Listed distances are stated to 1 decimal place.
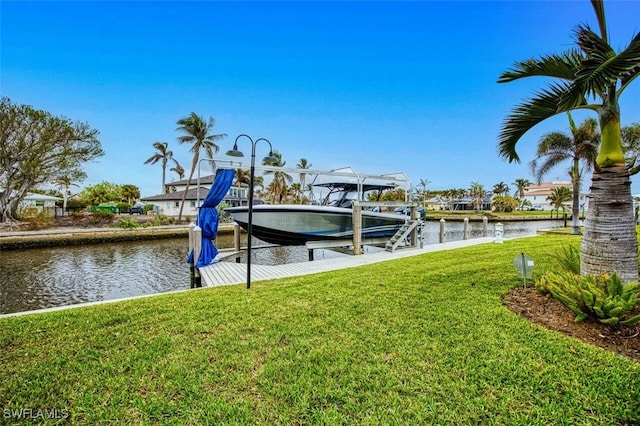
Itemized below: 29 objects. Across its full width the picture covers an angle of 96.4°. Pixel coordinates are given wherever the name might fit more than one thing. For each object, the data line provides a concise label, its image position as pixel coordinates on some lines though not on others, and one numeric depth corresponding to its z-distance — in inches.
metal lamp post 202.1
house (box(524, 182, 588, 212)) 2999.0
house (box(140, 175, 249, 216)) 1354.6
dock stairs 403.2
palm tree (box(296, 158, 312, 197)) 1637.6
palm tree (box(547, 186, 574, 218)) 1316.7
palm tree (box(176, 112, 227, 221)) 1098.1
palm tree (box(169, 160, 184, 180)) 1845.5
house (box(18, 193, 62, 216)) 1218.7
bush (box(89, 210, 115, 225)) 897.5
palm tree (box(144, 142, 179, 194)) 1587.1
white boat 370.3
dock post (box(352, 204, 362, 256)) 382.6
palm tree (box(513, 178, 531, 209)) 2699.3
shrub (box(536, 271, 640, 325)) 105.5
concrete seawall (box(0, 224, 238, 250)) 615.1
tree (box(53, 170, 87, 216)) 926.4
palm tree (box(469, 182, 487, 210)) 2468.0
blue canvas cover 310.7
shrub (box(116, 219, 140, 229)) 804.0
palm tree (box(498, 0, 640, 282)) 112.0
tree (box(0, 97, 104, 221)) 802.2
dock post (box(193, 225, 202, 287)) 299.3
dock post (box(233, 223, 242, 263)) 405.7
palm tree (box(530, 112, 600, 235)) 563.5
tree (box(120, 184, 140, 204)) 1893.5
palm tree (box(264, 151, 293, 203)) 1315.2
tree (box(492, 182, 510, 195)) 2795.3
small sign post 150.0
